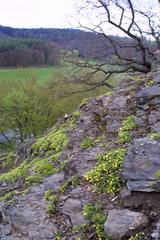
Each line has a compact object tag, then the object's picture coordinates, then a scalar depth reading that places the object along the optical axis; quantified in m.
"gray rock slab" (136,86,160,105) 8.72
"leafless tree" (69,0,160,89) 18.42
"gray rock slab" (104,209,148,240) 5.50
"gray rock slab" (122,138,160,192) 6.03
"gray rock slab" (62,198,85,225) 6.08
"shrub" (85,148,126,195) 6.44
